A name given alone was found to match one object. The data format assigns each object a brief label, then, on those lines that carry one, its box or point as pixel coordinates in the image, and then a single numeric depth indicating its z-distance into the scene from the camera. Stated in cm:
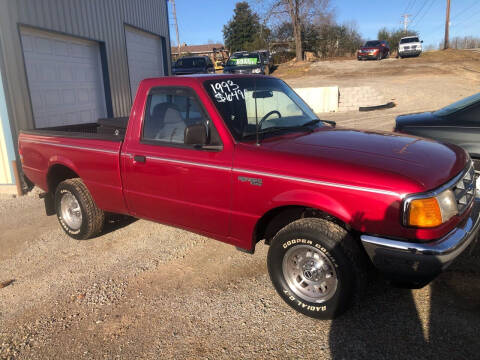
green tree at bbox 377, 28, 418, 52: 4688
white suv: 3344
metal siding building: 690
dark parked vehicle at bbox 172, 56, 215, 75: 2283
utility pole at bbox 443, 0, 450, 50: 3862
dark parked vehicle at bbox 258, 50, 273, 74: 2612
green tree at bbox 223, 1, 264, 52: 4969
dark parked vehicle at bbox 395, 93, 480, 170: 487
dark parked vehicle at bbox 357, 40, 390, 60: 3400
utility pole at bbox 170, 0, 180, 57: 5188
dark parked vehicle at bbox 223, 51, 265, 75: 2285
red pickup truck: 267
